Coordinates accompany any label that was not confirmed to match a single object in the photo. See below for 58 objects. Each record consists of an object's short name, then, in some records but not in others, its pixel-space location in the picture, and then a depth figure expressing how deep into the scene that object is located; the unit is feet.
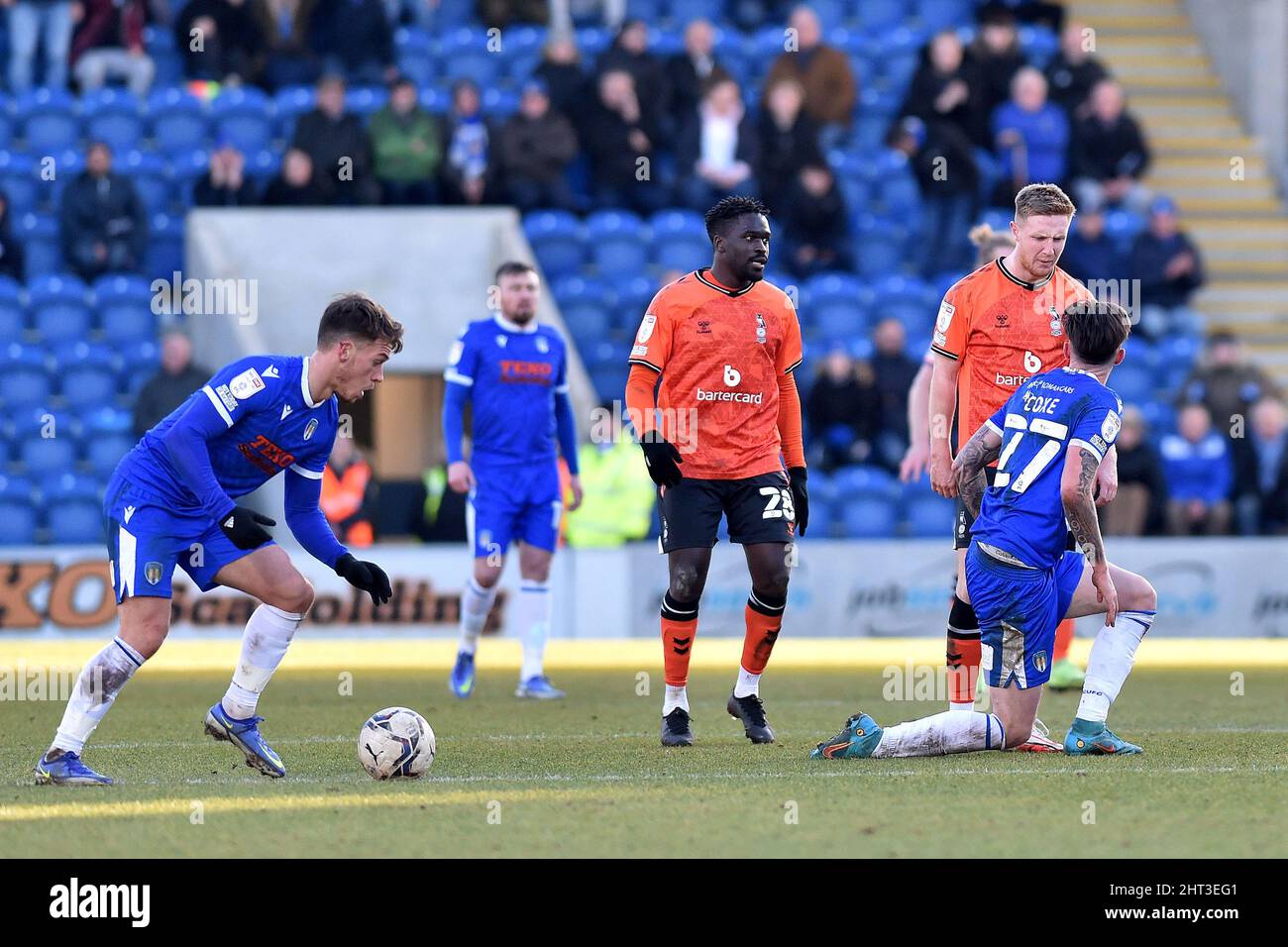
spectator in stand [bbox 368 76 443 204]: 59.06
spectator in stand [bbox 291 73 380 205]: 58.59
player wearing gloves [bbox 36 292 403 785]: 23.35
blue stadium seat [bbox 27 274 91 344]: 57.67
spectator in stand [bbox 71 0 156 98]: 63.57
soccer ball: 23.95
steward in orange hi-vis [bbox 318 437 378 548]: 53.16
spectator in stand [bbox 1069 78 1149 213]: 64.18
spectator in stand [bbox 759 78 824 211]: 61.21
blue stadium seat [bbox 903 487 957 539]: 55.11
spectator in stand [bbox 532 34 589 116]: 62.13
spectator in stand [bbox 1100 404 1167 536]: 53.98
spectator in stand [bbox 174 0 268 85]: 63.57
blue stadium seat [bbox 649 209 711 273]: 60.18
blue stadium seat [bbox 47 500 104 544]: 52.21
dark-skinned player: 28.27
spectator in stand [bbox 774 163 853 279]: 60.64
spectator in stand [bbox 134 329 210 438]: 53.06
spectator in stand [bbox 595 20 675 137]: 61.77
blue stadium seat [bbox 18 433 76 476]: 54.49
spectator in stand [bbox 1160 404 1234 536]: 54.24
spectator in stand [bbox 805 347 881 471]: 54.85
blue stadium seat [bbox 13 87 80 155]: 61.98
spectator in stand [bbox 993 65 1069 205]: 62.95
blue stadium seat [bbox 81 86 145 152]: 62.18
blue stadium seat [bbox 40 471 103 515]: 52.24
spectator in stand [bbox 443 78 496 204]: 59.31
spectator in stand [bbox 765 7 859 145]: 64.13
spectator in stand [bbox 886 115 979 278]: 61.36
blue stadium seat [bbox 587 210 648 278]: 60.39
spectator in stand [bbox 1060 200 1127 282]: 59.36
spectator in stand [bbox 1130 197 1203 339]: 61.41
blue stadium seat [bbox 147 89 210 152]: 62.08
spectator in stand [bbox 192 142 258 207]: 58.59
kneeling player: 24.62
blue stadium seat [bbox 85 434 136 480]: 54.29
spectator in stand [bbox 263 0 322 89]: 64.03
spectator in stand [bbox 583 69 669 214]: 61.11
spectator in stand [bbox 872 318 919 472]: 55.42
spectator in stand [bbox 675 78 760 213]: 61.26
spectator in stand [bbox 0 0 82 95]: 63.52
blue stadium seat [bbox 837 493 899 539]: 54.24
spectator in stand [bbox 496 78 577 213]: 59.98
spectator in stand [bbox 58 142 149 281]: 57.47
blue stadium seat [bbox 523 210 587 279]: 60.23
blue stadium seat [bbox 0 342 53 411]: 55.83
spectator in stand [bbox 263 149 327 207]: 58.13
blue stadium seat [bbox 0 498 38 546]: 52.24
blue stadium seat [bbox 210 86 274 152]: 61.77
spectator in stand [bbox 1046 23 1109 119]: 65.05
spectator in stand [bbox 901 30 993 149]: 63.72
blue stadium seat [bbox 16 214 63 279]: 60.13
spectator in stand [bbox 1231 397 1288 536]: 55.01
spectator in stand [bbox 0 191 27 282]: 58.80
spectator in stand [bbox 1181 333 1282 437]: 56.90
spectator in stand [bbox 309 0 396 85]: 64.03
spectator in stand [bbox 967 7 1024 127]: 64.23
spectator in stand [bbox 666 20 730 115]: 62.23
